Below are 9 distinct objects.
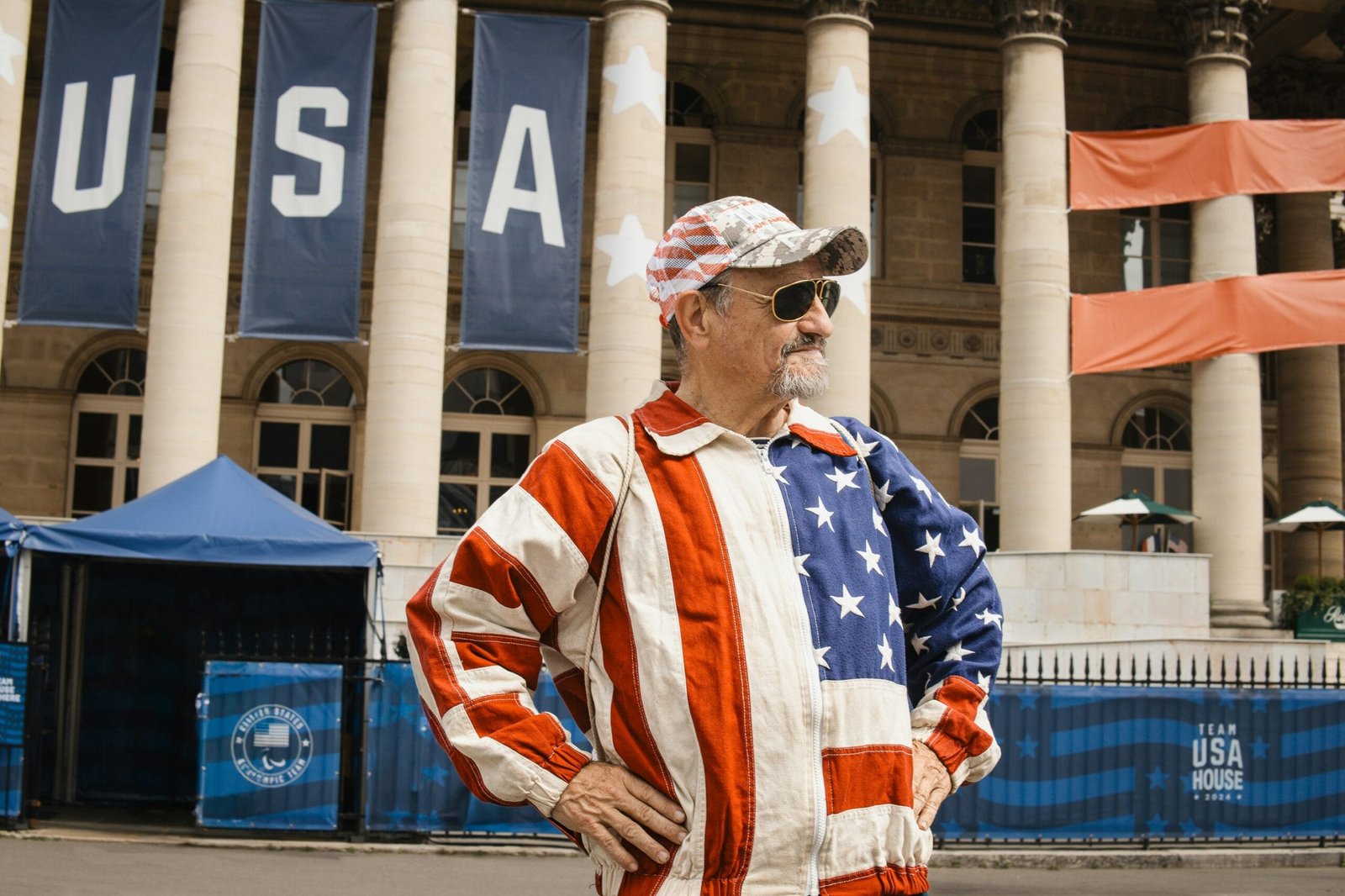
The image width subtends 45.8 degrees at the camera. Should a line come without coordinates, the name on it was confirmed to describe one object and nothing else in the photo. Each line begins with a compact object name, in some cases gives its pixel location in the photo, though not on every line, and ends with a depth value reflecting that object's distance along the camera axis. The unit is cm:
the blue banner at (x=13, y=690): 1125
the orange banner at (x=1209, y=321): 2142
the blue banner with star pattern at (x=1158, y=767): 1253
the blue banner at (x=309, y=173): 1886
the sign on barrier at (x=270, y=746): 1160
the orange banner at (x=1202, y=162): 2180
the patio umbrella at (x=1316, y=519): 2320
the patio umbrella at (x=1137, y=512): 2206
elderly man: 236
